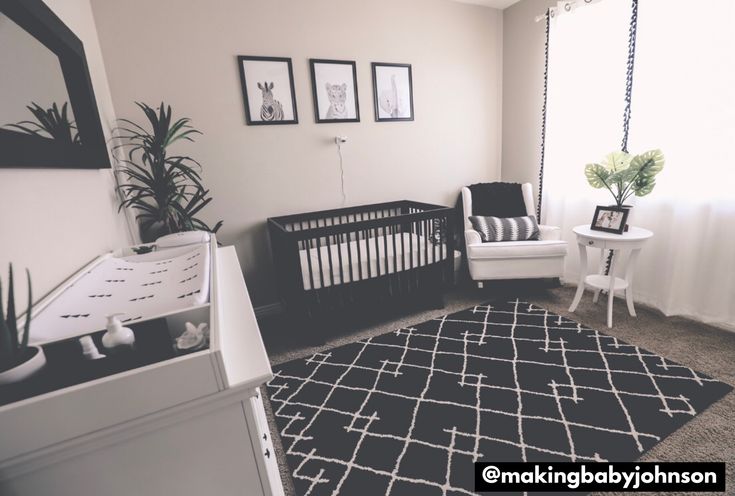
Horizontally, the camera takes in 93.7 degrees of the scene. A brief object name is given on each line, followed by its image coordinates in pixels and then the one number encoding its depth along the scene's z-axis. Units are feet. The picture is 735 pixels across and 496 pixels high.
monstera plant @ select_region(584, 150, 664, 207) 7.29
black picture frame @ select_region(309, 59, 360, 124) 9.02
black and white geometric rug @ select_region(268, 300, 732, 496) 4.50
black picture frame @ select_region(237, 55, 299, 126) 8.31
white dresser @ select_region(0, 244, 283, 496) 1.87
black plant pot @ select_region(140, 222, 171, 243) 7.75
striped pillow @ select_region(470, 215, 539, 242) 9.89
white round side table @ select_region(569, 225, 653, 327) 7.44
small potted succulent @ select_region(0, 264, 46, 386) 1.93
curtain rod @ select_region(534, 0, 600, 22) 8.95
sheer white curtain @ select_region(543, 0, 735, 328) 6.92
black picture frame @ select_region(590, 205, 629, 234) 7.65
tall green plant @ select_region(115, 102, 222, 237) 6.85
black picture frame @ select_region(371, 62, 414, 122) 9.79
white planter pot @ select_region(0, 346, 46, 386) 1.91
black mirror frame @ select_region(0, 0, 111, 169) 3.09
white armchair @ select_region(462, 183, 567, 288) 9.18
